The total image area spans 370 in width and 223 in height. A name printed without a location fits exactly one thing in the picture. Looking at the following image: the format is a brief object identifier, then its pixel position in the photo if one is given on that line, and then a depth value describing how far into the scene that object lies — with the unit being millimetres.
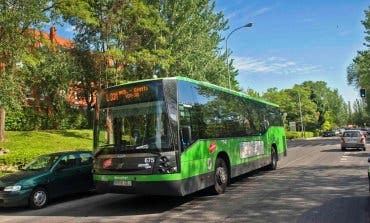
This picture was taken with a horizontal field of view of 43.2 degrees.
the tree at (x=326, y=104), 115438
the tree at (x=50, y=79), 26748
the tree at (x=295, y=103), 103312
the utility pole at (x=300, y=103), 99519
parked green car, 11328
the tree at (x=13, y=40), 19375
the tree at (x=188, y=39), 37469
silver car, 30969
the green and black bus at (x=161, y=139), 10156
